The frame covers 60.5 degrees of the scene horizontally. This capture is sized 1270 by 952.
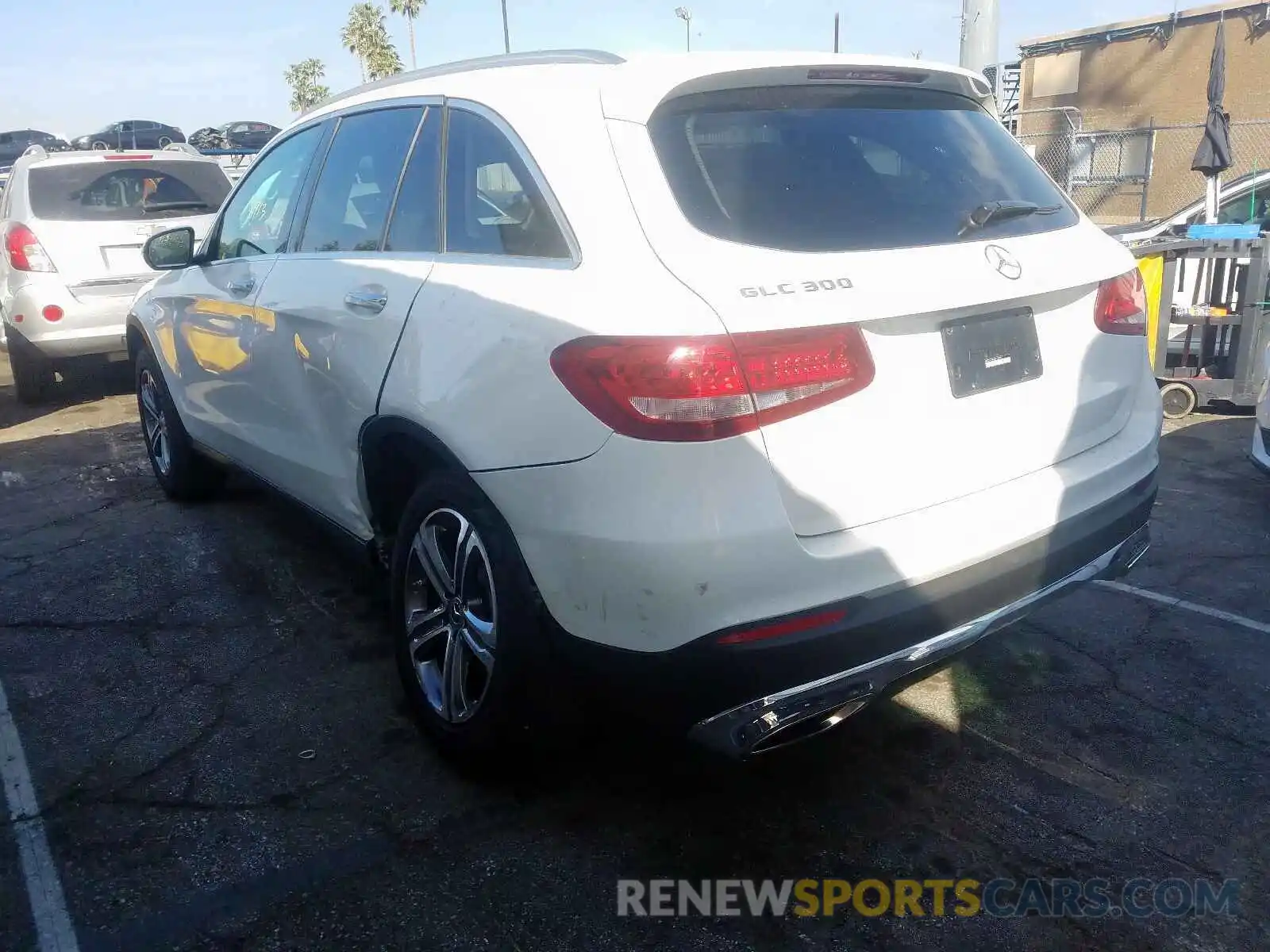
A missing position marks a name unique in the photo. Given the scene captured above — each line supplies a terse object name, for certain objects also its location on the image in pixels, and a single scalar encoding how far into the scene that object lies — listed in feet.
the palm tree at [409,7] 222.48
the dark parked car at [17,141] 104.99
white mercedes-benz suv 7.27
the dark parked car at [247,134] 103.84
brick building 74.74
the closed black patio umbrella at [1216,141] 29.27
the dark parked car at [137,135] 86.43
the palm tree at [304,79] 220.84
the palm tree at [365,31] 220.43
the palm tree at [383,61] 212.64
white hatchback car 25.53
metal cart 22.44
